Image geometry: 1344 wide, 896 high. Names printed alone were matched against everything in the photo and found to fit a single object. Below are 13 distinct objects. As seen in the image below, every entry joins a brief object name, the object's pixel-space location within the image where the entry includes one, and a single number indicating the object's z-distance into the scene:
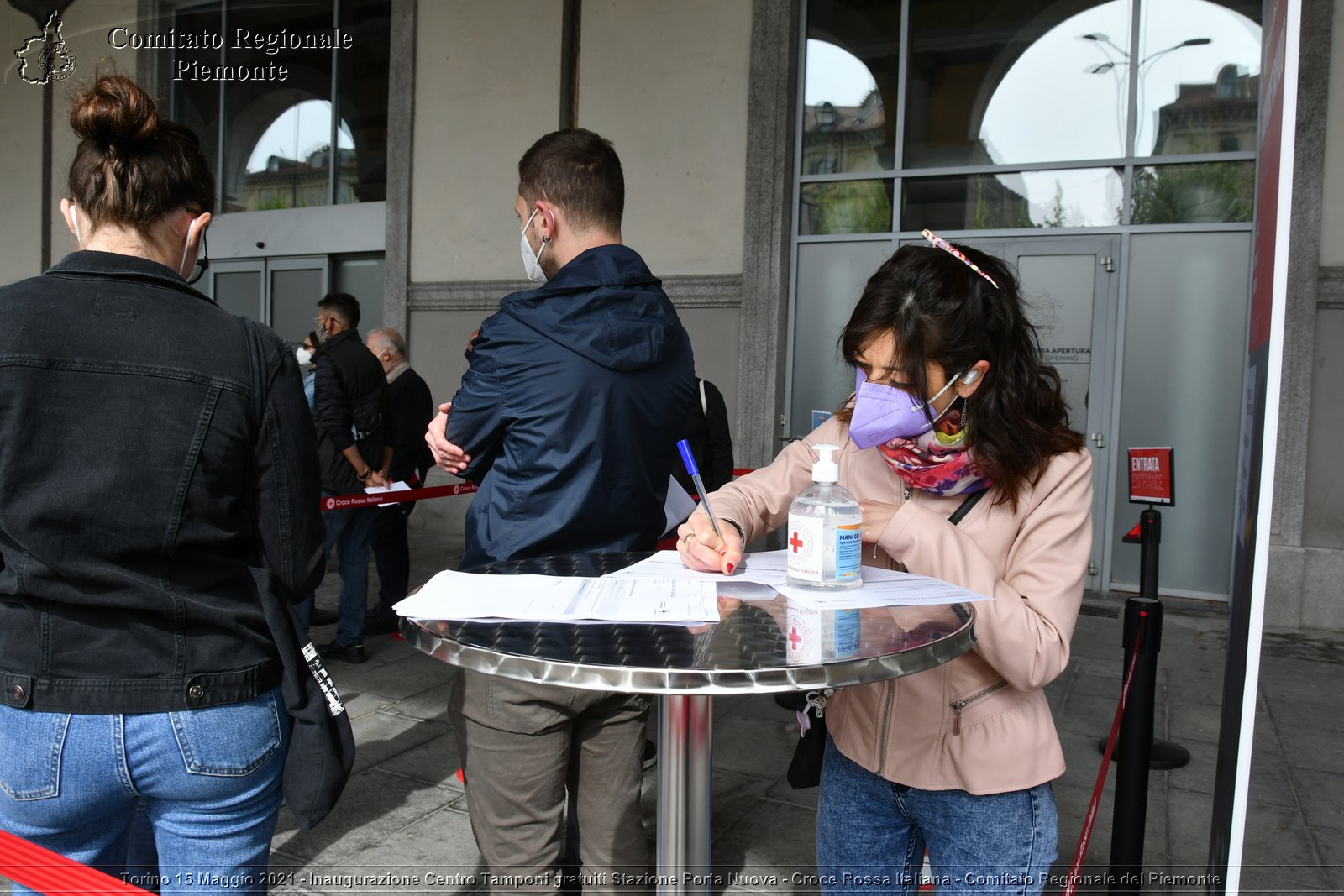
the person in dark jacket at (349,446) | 5.03
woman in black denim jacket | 1.42
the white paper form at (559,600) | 1.29
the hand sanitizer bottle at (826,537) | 1.43
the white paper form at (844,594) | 1.39
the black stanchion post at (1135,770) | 2.63
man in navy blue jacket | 1.94
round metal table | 1.08
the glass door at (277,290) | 10.32
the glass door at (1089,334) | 6.77
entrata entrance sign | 3.38
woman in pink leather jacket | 1.47
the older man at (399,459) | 5.33
